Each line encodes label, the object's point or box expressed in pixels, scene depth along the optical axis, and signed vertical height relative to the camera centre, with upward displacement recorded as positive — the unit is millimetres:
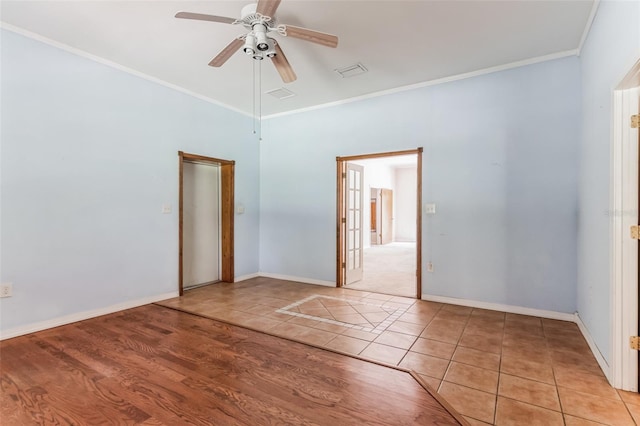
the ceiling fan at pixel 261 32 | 2324 +1463
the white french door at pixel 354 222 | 5191 -199
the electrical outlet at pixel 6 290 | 2902 -748
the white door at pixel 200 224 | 4898 -211
